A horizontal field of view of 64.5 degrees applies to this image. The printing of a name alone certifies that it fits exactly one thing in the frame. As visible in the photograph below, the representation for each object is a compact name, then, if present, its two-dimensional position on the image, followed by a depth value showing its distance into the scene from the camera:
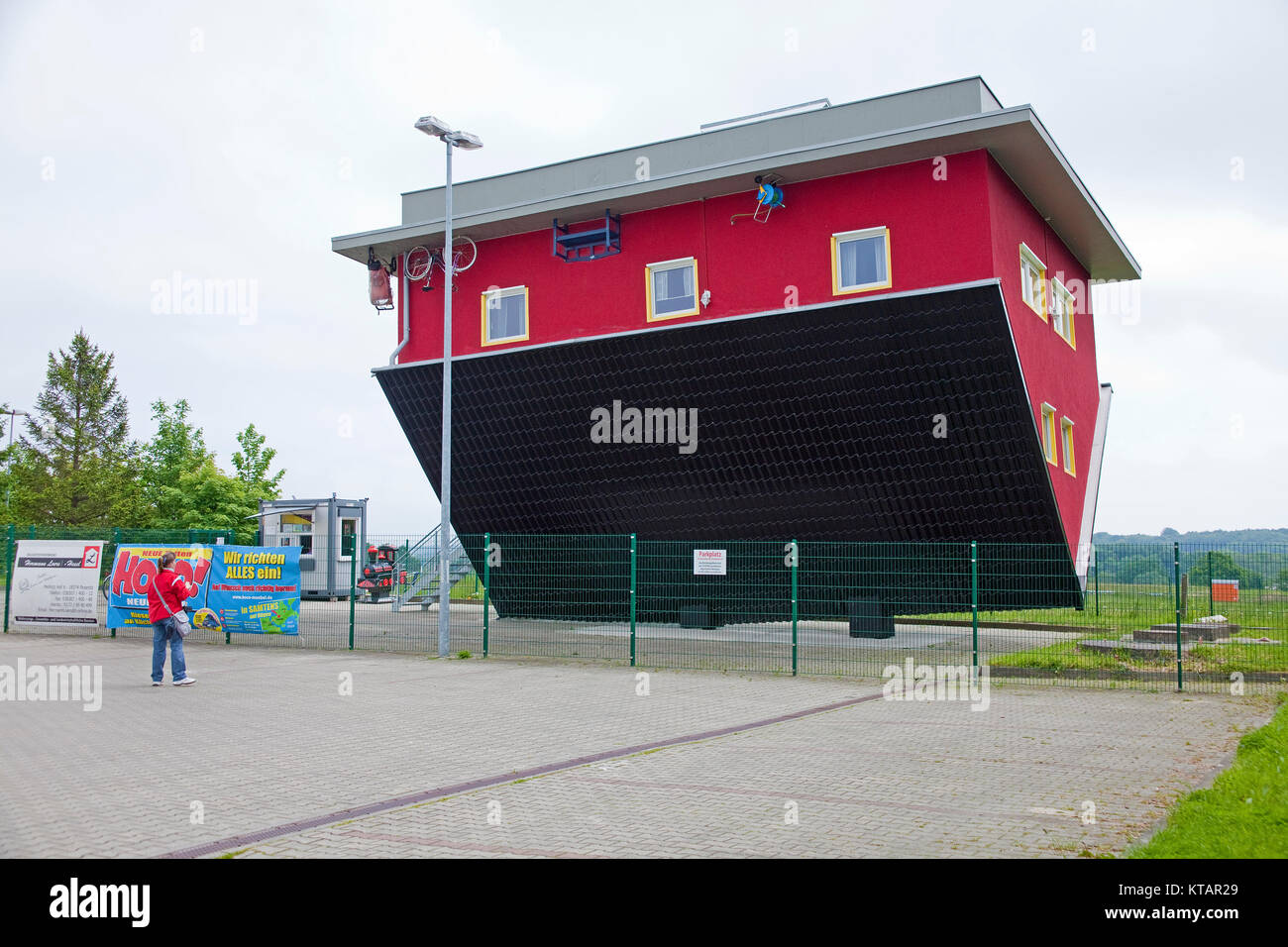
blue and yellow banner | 18.83
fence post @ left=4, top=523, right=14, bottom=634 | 21.12
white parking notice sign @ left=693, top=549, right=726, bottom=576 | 15.82
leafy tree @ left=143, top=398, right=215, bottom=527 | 52.88
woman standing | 13.68
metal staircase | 25.16
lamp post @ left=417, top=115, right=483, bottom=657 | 17.11
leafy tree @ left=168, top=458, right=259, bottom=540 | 46.56
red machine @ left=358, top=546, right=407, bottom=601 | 26.94
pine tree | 55.88
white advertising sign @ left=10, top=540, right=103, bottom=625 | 20.72
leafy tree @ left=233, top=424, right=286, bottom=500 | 54.03
